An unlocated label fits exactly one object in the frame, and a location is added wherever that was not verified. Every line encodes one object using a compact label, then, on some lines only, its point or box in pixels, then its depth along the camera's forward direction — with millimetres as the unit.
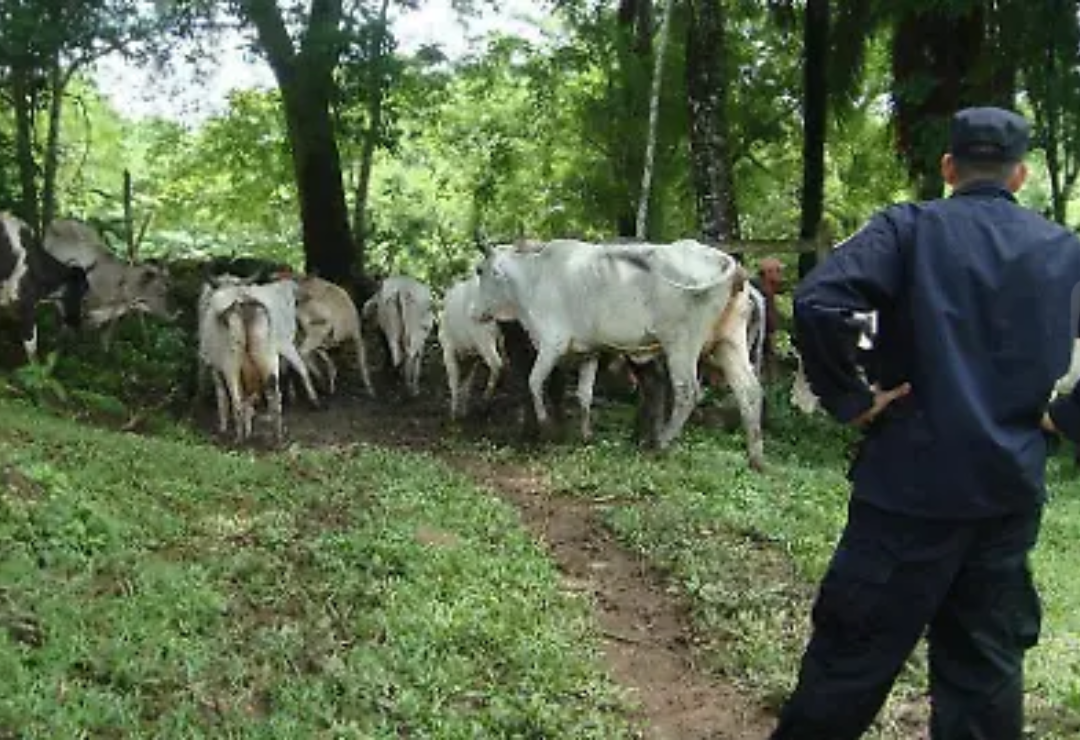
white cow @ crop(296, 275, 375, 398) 14281
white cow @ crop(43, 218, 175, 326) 15047
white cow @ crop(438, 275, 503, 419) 12875
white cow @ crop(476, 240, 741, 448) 10586
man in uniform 3906
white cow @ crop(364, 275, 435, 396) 14672
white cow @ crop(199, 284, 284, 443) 11570
